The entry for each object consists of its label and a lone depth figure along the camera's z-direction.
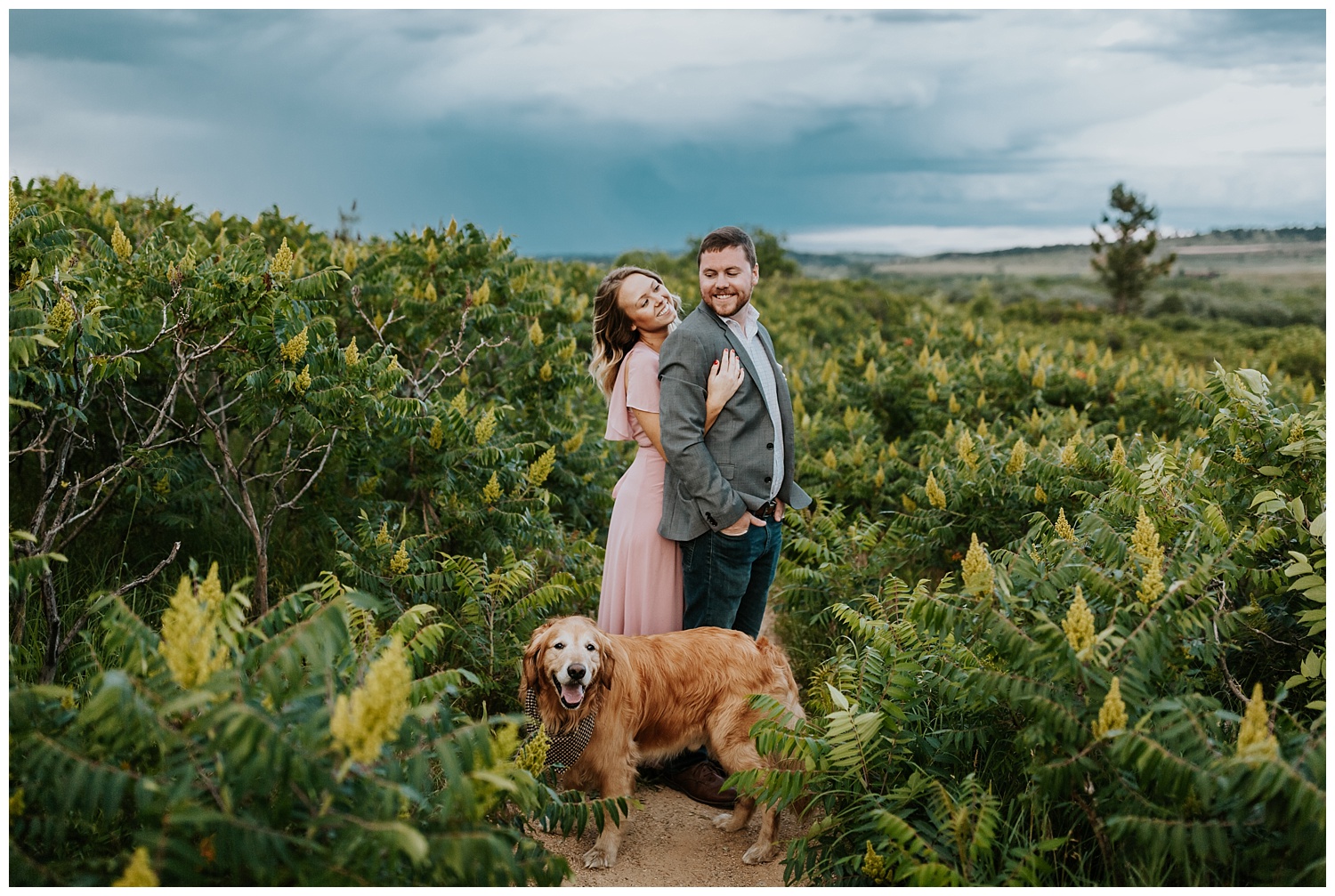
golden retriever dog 3.85
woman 4.72
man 4.43
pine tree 36.41
